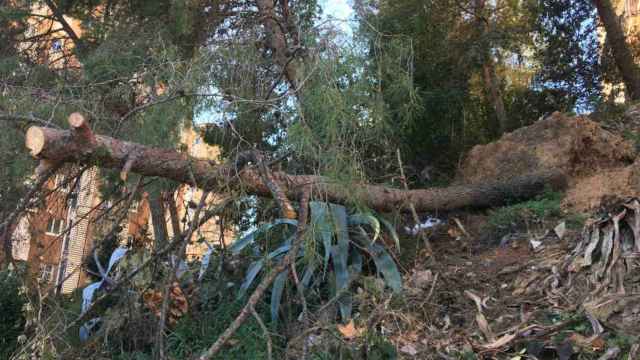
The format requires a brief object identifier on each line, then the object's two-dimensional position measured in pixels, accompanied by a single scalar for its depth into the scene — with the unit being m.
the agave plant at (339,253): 5.36
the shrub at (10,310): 6.70
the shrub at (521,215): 6.39
